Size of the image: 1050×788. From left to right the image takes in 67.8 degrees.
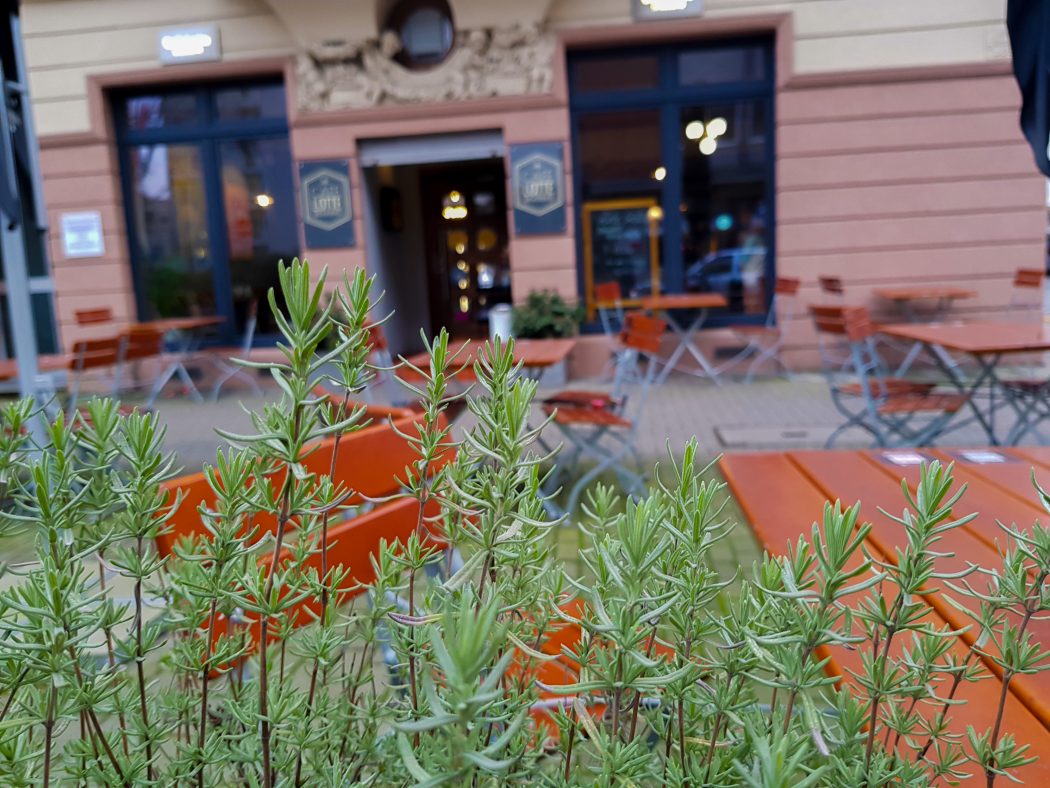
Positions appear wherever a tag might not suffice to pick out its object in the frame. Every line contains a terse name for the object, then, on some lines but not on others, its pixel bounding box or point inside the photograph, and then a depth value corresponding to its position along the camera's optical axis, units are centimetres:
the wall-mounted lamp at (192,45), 946
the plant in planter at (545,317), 885
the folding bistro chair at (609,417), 442
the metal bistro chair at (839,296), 888
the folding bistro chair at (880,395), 477
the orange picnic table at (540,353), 460
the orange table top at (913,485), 112
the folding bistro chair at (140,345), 726
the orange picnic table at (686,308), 830
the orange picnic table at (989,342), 446
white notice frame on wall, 991
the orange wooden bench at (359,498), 140
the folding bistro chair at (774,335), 927
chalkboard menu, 971
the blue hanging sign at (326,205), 945
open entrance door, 1358
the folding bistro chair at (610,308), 944
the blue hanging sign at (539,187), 921
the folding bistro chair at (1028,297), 868
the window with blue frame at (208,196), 991
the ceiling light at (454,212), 1374
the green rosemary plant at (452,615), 74
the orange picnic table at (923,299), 857
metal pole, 432
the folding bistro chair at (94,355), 657
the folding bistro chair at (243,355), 932
